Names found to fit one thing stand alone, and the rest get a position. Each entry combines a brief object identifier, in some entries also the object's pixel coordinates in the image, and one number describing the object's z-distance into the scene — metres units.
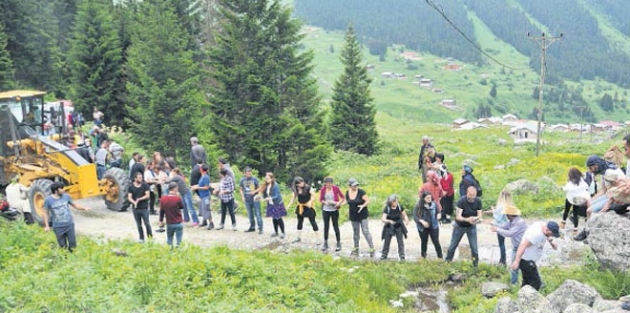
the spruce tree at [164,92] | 24.75
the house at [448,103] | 190.25
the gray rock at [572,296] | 9.46
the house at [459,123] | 129.50
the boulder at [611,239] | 10.78
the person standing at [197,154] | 18.16
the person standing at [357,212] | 13.88
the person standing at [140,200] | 14.53
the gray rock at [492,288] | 11.47
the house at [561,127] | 136.48
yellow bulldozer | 17.50
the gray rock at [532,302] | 9.17
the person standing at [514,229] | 11.34
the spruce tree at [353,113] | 39.75
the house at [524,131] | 103.64
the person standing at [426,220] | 13.23
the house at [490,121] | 148.05
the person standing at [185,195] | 16.09
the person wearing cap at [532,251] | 10.39
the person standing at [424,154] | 17.77
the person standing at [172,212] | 13.53
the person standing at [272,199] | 14.95
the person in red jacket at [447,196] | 16.33
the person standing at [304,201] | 14.53
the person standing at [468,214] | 12.64
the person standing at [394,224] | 13.39
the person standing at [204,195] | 16.05
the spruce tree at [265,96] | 23.48
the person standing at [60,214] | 12.72
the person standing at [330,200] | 14.16
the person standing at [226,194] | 15.89
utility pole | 35.01
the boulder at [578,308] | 8.55
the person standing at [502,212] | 11.83
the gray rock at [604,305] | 9.00
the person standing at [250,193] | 15.59
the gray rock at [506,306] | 9.53
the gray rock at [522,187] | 18.97
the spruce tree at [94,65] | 36.41
